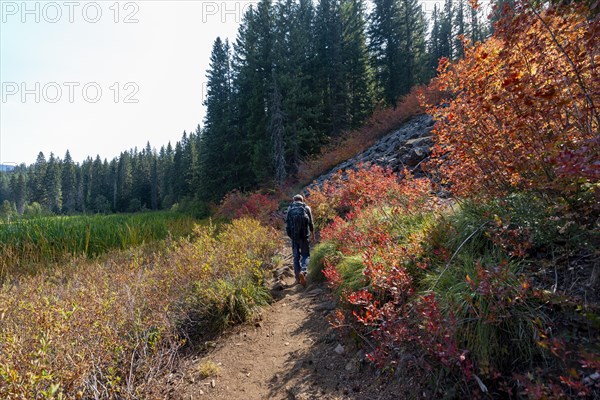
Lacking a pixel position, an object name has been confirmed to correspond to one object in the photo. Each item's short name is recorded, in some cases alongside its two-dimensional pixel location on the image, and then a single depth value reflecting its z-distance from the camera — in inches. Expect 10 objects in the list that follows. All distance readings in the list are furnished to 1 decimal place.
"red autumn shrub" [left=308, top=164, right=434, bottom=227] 209.0
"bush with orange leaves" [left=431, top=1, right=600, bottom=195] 94.9
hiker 241.8
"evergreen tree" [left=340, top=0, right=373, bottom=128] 1002.1
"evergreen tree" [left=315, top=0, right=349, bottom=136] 1001.5
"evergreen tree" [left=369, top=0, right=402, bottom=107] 1010.7
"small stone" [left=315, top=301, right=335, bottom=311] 178.8
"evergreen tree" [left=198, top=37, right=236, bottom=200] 968.3
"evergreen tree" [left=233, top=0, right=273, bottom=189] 865.5
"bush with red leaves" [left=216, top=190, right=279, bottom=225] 479.2
